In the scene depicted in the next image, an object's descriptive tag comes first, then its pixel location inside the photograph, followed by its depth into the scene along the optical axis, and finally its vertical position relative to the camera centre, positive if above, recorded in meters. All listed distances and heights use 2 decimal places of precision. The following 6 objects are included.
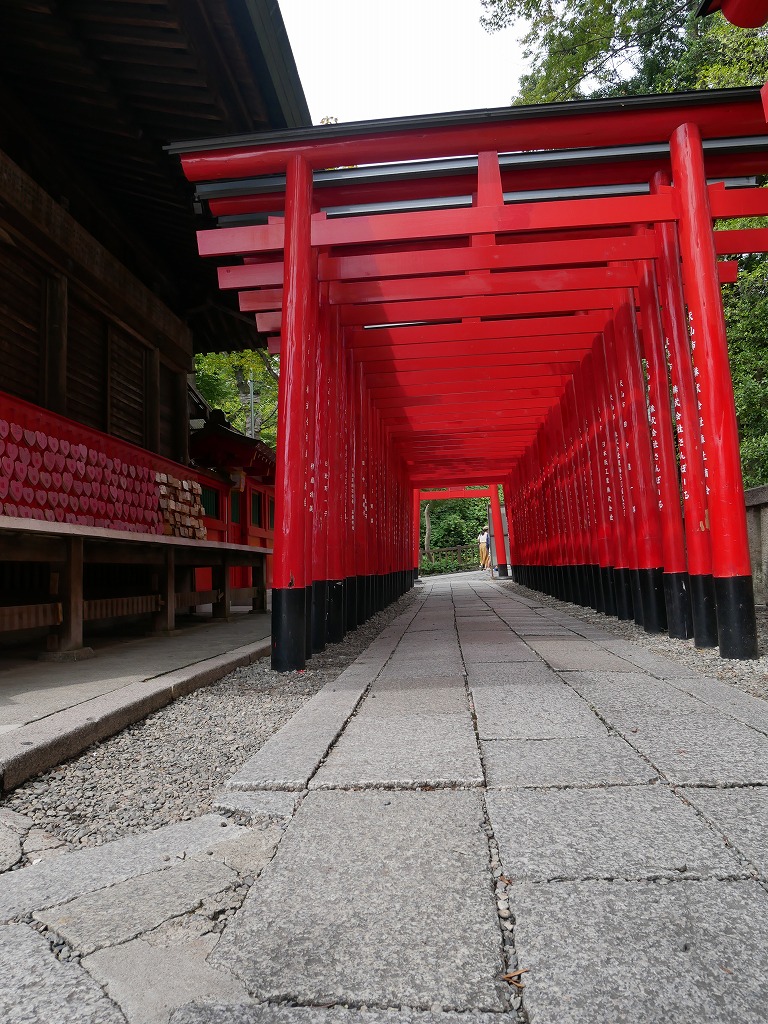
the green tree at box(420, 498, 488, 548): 36.69 +2.94
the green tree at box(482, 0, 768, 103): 13.12 +11.12
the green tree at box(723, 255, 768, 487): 11.73 +3.83
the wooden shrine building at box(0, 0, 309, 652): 4.23 +2.92
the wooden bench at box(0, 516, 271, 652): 4.07 +0.17
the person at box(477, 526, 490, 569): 29.20 +1.13
